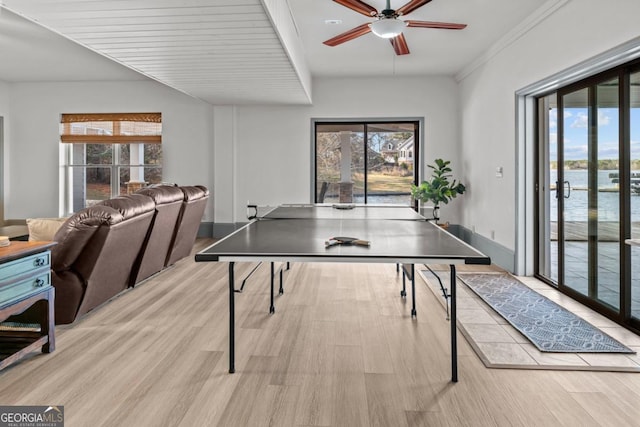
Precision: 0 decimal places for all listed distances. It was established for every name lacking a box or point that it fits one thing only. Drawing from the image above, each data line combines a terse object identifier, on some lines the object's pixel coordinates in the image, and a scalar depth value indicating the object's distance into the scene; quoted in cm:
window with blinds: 729
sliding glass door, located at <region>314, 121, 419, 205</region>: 717
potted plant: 627
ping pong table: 191
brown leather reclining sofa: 278
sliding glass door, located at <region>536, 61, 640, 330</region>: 302
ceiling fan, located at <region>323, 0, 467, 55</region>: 314
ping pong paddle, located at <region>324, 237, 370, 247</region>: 217
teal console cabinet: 218
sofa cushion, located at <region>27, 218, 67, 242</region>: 300
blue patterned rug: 264
